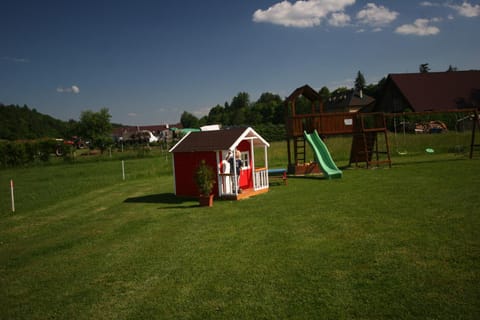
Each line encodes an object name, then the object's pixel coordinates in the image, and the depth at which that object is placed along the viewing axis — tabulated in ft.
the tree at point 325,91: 306.55
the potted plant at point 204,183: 38.63
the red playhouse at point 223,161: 43.21
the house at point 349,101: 199.32
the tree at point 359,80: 371.84
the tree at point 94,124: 245.24
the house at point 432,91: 133.39
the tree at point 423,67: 308.95
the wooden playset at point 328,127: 62.49
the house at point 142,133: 253.12
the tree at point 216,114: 418.68
